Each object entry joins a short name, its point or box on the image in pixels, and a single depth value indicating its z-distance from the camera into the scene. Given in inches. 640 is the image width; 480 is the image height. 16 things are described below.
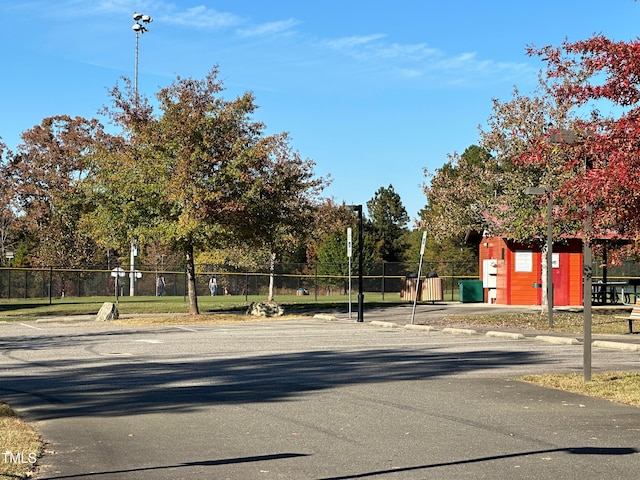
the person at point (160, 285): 2344.0
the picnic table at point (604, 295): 1508.4
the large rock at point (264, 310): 1317.7
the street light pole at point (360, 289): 1178.6
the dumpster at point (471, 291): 1739.7
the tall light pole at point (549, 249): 957.8
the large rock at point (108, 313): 1240.8
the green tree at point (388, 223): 3447.3
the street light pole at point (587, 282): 509.0
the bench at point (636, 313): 877.3
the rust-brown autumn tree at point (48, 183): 2726.4
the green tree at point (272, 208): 1234.0
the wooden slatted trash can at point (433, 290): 1731.7
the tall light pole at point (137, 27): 2383.1
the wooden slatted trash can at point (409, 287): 1843.0
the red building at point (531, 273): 1557.6
